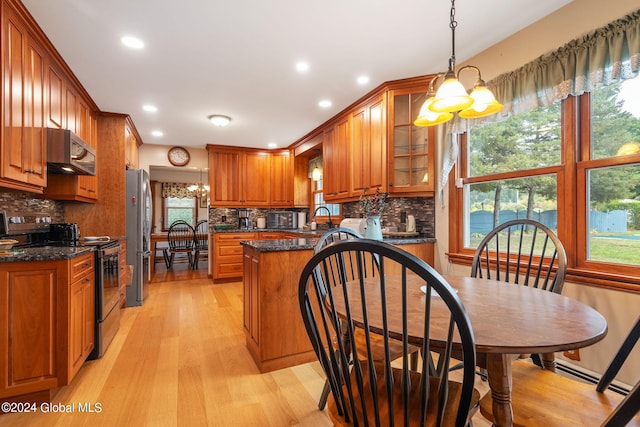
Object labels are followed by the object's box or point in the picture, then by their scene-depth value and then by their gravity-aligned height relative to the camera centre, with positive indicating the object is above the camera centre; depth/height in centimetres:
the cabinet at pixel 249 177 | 523 +67
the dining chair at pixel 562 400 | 92 -63
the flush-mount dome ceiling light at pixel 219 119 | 378 +123
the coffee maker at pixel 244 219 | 555 -9
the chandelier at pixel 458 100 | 136 +54
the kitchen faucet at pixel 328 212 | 455 +3
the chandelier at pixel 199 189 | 770 +65
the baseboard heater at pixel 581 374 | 162 -96
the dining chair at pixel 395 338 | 69 -35
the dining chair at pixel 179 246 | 579 -63
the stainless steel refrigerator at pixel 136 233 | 353 -22
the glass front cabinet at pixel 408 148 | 279 +64
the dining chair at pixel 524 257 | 148 -29
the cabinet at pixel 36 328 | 162 -65
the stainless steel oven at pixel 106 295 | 222 -64
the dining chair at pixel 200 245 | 597 -64
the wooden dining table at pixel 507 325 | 82 -35
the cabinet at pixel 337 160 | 355 +69
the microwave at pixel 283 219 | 517 -8
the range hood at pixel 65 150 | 229 +51
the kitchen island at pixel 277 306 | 205 -64
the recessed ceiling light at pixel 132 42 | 215 +127
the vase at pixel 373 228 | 243 -11
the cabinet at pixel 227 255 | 477 -66
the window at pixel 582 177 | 166 +24
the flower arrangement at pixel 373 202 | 260 +12
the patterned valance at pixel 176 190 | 761 +62
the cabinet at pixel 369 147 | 296 +71
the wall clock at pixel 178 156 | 532 +105
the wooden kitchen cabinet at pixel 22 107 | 177 +71
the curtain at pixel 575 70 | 155 +87
